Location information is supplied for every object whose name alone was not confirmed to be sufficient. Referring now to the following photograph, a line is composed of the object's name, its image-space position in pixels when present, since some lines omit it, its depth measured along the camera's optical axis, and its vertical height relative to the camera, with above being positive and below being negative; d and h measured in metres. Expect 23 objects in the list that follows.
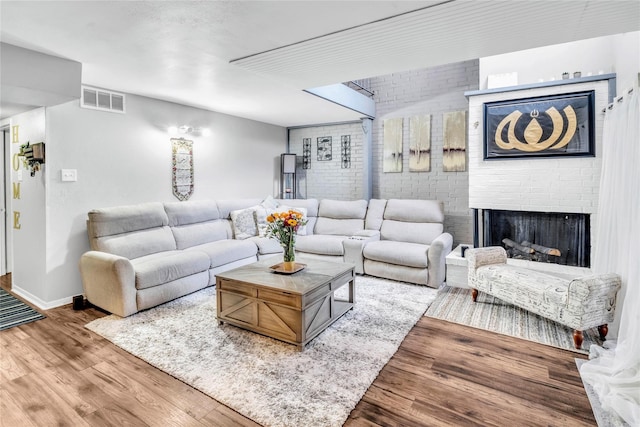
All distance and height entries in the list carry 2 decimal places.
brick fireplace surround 3.44 +0.31
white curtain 1.94 -0.35
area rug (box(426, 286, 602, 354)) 2.65 -1.06
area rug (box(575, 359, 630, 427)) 1.71 -1.13
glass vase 2.94 -0.46
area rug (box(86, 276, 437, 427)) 1.91 -1.11
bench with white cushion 2.44 -0.72
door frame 4.23 -0.04
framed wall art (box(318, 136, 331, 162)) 6.08 +1.00
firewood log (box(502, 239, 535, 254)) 3.98 -0.53
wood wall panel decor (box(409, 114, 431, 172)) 5.09 +0.92
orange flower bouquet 2.86 -0.22
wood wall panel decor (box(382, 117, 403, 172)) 5.34 +0.94
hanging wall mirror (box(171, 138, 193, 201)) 4.47 +0.47
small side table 3.89 -0.81
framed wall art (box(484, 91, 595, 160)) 3.46 +0.83
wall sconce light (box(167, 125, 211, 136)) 4.41 +0.99
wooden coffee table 2.52 -0.79
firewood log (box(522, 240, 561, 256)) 3.81 -0.54
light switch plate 3.39 +0.28
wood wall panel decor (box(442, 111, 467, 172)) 4.81 +0.90
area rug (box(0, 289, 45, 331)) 3.04 -1.08
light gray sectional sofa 3.21 -0.51
